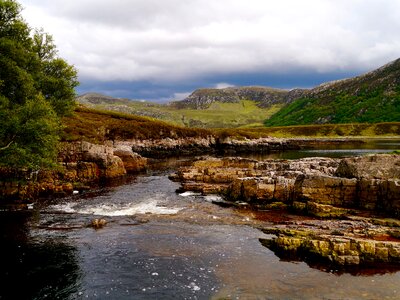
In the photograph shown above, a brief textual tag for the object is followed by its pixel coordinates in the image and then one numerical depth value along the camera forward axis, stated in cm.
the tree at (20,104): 4097
